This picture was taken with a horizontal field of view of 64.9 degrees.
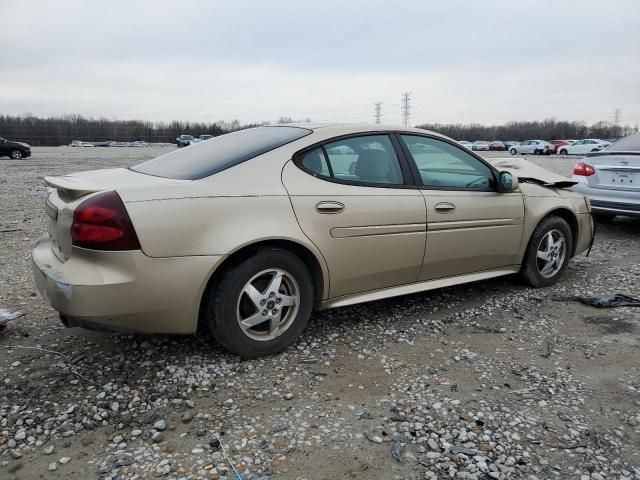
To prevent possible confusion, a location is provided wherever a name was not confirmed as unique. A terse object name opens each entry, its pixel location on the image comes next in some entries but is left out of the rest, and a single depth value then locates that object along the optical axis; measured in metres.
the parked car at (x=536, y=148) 40.97
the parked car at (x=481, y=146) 54.84
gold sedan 2.66
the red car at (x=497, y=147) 55.22
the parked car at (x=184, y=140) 51.12
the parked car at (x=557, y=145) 41.78
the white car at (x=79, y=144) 60.38
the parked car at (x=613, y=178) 6.39
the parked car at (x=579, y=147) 39.14
